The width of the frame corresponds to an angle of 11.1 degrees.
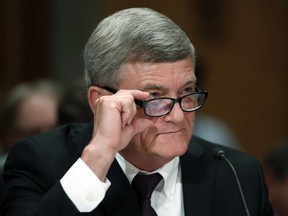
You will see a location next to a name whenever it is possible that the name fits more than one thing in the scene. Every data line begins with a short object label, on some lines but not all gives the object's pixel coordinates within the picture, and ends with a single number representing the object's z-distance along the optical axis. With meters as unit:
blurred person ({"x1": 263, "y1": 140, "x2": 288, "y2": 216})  9.03
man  5.14
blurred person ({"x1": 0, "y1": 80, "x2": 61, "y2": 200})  8.73
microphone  5.68
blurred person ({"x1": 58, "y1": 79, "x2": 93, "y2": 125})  7.44
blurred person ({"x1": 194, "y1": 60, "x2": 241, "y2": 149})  10.27
